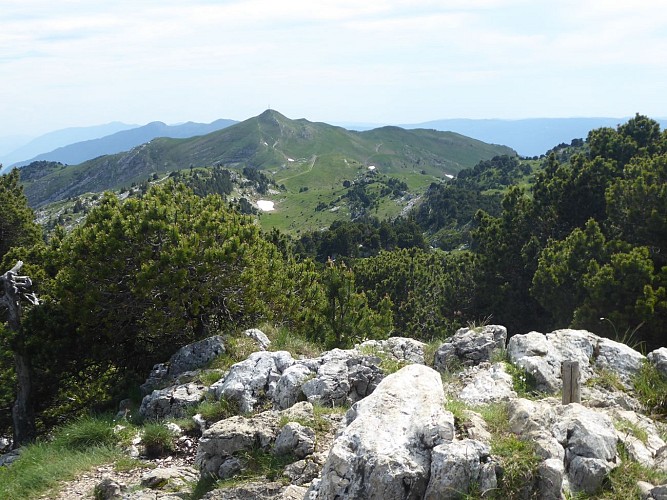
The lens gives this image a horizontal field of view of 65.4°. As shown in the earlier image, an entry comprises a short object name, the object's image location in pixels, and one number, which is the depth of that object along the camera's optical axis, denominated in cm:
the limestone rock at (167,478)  872
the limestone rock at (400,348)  1362
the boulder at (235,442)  830
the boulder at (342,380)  1098
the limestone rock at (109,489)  863
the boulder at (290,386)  1146
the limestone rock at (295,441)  821
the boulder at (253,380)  1180
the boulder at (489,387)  1034
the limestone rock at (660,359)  1102
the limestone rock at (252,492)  750
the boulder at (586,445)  657
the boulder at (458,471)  616
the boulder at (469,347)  1338
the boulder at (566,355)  1132
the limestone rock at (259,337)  1563
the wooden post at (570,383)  858
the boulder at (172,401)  1274
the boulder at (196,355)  1525
